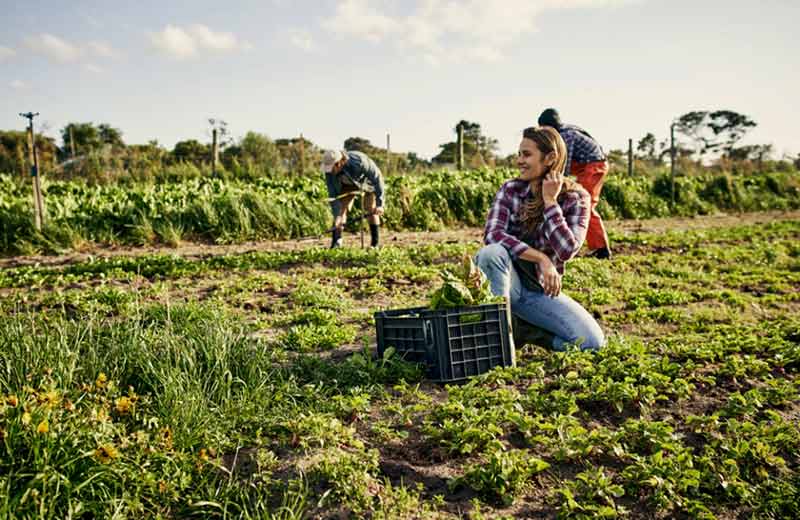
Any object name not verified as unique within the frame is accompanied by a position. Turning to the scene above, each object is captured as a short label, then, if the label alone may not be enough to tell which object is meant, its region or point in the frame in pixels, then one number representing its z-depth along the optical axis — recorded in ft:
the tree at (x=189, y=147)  114.62
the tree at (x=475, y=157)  63.25
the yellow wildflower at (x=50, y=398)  8.52
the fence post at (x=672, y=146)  54.72
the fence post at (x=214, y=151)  51.78
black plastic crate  12.68
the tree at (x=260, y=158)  51.29
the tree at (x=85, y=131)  171.21
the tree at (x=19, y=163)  48.18
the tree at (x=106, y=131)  173.24
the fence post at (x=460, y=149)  61.82
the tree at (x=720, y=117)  244.20
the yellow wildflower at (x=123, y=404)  9.53
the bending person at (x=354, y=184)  32.17
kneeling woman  14.39
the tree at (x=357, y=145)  104.23
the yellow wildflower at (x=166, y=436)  9.21
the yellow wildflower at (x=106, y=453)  8.31
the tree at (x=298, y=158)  53.93
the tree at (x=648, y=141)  154.40
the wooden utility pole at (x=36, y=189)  32.37
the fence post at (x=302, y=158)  53.68
